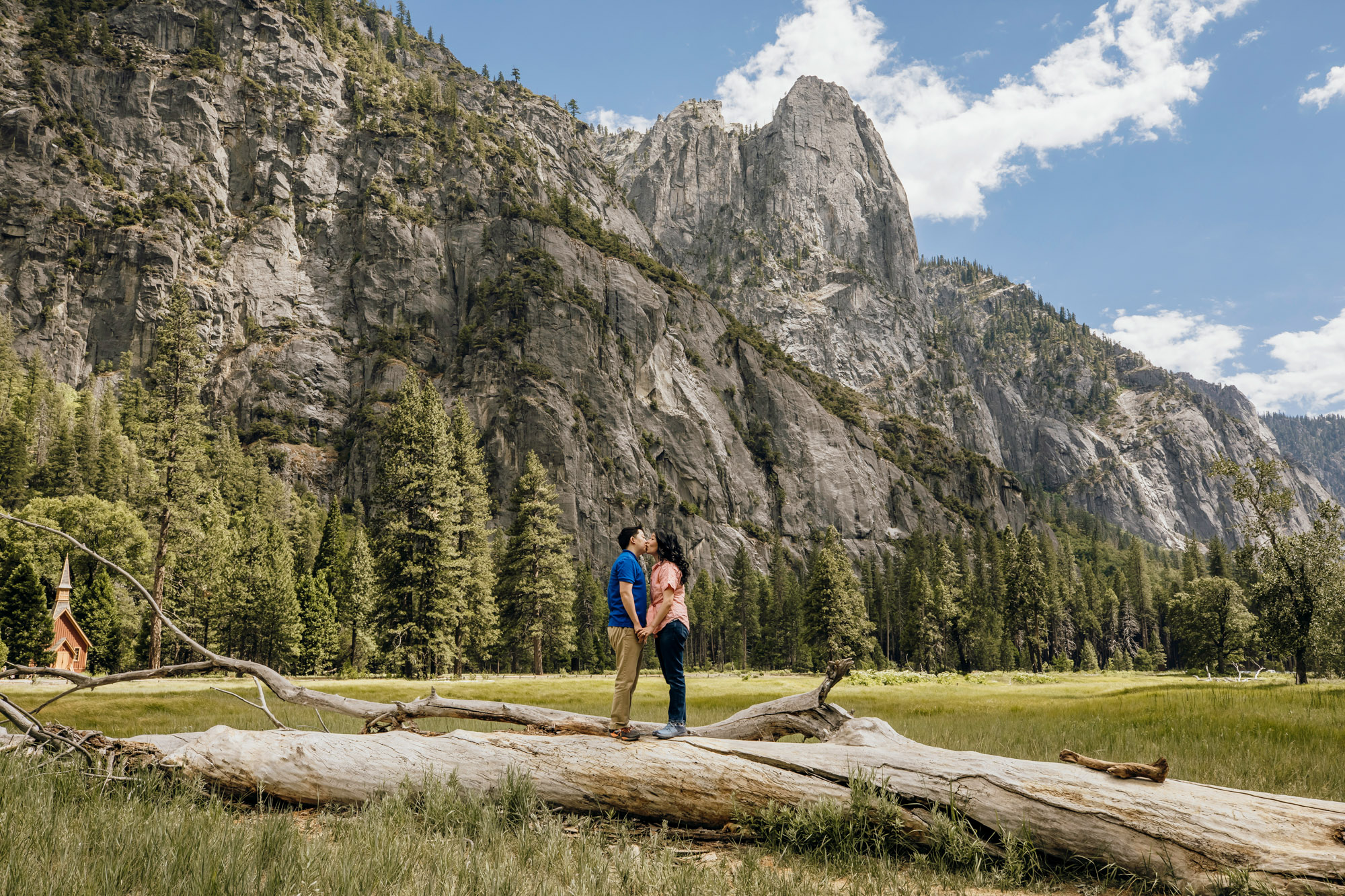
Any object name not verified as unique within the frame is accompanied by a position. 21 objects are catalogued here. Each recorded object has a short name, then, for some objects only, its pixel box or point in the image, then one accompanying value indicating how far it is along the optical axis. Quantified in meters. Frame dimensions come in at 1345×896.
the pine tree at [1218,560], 88.50
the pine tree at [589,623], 74.25
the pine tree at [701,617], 87.12
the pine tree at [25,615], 39.25
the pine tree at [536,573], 44.34
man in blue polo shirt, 7.59
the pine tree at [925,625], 72.50
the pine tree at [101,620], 43.50
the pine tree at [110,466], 61.50
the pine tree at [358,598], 44.97
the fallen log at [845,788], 5.00
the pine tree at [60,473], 58.16
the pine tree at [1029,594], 70.56
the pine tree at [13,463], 57.78
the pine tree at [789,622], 84.44
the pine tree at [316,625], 51.38
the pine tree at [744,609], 93.06
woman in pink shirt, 7.66
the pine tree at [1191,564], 90.64
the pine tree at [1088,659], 90.60
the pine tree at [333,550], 59.44
